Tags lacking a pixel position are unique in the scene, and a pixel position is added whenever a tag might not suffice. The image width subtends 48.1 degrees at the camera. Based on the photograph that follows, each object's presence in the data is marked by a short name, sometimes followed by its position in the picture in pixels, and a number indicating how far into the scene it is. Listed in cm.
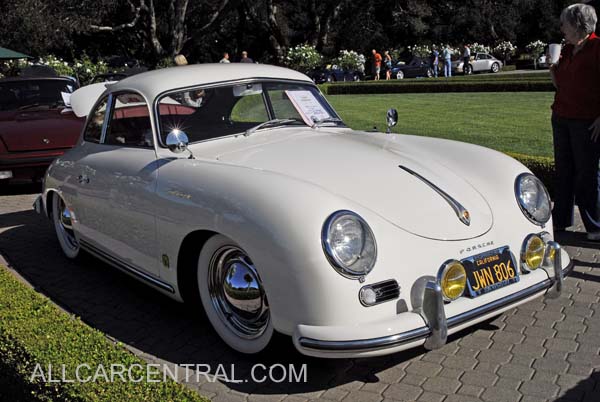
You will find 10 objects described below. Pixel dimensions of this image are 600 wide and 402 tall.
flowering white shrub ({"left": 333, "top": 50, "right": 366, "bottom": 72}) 3484
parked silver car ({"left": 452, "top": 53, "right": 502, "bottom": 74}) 4247
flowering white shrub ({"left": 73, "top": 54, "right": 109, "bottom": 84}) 2686
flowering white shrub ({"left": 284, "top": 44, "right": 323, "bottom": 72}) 3234
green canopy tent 2123
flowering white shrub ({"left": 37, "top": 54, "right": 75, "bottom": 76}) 2601
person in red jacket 536
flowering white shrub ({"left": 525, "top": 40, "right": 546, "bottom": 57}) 4418
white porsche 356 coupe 324
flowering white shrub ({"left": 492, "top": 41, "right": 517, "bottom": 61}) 4956
